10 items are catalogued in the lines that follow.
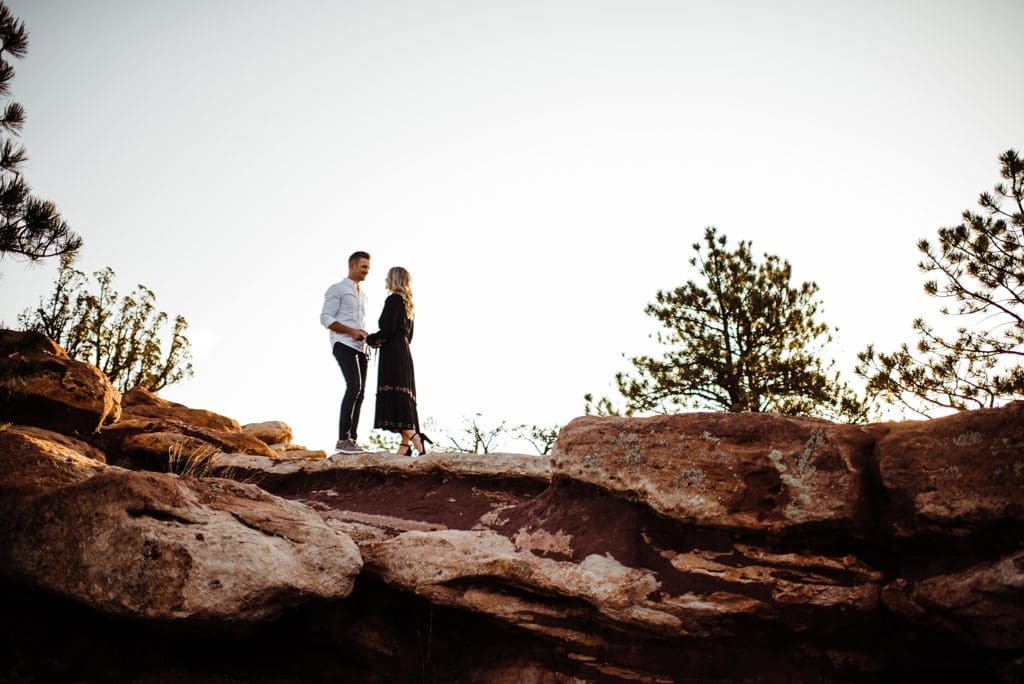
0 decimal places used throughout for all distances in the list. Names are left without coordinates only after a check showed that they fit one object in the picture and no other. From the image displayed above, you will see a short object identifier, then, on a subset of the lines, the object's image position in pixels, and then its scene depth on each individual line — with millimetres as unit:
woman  7926
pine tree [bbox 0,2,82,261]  5203
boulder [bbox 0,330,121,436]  6303
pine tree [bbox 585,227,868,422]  13625
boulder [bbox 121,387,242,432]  9320
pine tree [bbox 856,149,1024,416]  8633
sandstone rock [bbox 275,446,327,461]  9961
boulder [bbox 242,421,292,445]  12844
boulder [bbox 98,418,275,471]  7395
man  7641
